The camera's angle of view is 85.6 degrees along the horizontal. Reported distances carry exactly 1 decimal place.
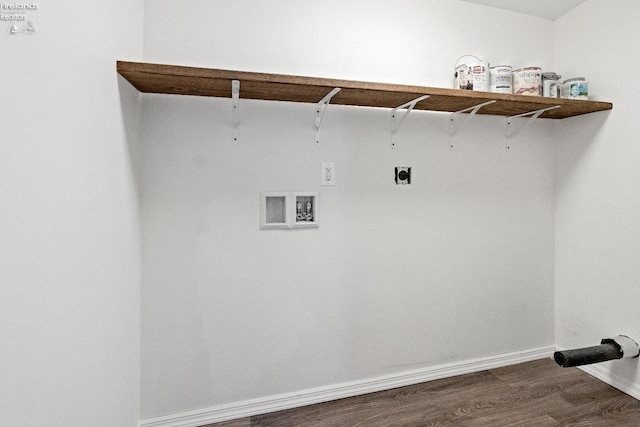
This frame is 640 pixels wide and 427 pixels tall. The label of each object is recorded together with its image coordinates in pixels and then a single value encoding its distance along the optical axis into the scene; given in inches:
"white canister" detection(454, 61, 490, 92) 77.1
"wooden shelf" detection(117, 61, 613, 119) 54.8
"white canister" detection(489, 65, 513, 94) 78.2
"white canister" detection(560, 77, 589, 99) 81.0
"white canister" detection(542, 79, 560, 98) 82.0
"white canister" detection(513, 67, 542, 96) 80.2
